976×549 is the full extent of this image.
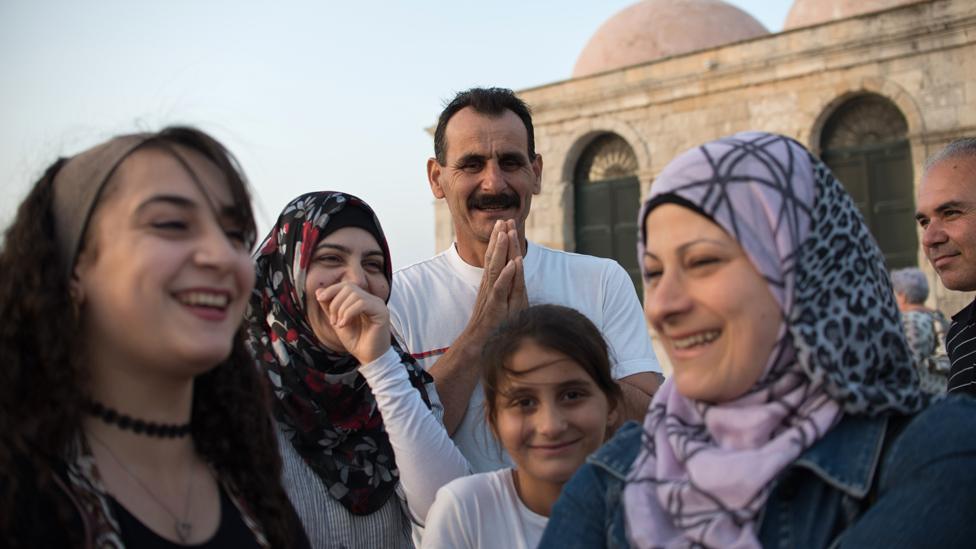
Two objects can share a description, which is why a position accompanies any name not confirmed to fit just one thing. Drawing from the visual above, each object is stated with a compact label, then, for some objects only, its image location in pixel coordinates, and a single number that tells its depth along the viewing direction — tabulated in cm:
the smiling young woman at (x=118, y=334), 157
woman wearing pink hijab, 153
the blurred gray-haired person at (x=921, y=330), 630
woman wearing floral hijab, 260
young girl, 239
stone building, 1227
